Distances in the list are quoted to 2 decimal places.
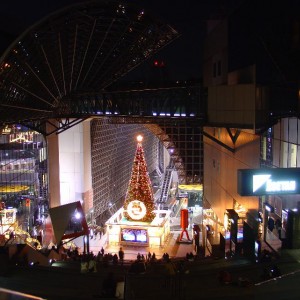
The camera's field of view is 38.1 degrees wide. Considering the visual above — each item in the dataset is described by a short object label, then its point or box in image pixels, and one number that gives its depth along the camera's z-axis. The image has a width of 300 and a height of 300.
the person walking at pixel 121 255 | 19.55
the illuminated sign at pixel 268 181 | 11.83
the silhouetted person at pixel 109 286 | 9.64
